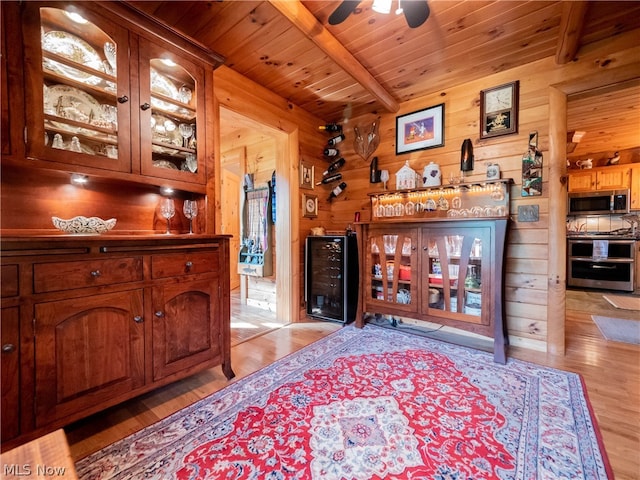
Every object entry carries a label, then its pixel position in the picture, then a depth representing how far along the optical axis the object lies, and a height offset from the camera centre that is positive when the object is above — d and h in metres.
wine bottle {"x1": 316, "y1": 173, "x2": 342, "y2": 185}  3.43 +0.77
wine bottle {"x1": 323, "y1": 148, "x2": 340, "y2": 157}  3.42 +1.10
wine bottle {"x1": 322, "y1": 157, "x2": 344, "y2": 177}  3.44 +0.92
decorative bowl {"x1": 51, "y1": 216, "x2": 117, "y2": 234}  1.36 +0.07
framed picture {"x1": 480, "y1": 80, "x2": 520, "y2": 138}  2.40 +1.18
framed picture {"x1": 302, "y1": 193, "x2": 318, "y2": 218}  3.23 +0.40
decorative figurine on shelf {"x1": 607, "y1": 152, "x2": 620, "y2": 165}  4.79 +1.39
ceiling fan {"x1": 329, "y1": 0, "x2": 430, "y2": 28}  1.46 +1.28
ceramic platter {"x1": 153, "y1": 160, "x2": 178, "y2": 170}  1.74 +0.50
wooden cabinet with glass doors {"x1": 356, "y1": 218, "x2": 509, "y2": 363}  2.11 -0.31
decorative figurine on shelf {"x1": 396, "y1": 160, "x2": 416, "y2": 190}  2.93 +0.67
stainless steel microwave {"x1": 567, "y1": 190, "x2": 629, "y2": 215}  4.64 +0.62
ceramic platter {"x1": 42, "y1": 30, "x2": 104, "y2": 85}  1.37 +1.00
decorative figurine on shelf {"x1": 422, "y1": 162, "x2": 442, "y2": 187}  2.77 +0.65
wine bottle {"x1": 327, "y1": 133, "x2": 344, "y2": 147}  3.43 +1.27
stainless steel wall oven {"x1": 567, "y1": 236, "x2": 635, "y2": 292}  4.36 -0.47
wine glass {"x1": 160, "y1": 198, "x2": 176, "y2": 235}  1.83 +0.21
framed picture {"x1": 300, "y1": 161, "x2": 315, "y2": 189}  3.19 +0.77
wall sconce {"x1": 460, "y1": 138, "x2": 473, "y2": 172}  2.59 +0.80
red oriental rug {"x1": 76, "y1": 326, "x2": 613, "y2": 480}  1.13 -0.97
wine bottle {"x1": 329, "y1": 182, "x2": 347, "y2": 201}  3.44 +0.63
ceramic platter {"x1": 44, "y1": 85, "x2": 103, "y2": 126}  1.38 +0.74
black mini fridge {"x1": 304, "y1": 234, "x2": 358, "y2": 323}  2.93 -0.44
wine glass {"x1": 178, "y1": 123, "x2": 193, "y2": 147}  1.90 +0.77
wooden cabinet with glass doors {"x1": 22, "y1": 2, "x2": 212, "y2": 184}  1.30 +0.84
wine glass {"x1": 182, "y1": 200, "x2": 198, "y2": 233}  1.93 +0.22
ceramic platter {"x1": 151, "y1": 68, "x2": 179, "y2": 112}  1.73 +1.00
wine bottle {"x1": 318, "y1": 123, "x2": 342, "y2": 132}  3.44 +1.43
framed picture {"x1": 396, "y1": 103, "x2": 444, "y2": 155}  2.80 +1.18
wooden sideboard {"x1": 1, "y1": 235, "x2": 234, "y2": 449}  1.08 -0.40
